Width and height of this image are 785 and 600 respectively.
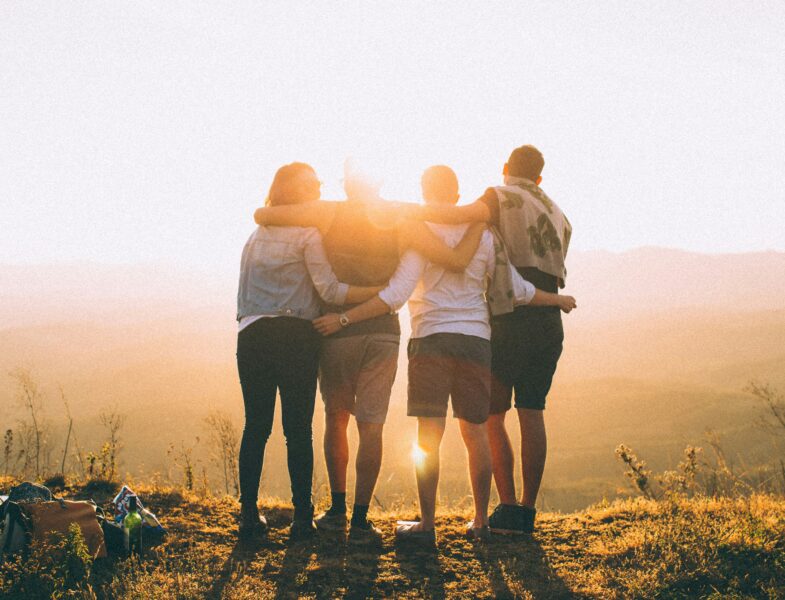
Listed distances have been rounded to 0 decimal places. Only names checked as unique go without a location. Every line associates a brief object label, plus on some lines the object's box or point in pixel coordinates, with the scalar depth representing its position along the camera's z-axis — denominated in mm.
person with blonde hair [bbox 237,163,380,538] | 4008
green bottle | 3836
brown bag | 3545
